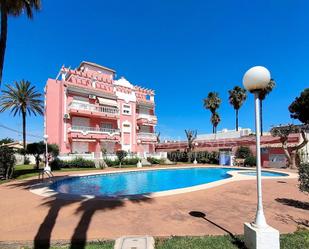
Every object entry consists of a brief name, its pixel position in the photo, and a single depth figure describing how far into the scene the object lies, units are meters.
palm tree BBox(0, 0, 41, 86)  12.81
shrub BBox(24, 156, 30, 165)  35.44
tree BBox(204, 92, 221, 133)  55.34
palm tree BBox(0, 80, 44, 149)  40.06
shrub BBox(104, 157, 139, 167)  32.88
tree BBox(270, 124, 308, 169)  28.36
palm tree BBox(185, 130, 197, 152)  40.25
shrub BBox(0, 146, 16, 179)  17.62
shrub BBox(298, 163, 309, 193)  8.48
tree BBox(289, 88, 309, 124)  45.66
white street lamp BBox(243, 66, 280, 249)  4.89
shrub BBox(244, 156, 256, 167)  31.65
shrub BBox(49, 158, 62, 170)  27.33
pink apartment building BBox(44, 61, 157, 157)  34.28
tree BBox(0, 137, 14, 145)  43.93
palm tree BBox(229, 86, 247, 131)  52.00
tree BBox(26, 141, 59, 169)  24.36
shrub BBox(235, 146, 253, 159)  35.00
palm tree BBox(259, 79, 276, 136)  45.09
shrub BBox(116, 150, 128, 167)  32.59
